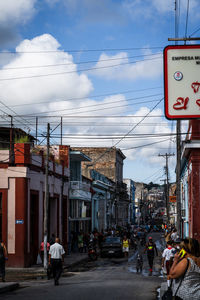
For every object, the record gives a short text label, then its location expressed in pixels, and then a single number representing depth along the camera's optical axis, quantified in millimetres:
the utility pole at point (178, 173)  25969
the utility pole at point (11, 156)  26281
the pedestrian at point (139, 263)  24188
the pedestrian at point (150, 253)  24781
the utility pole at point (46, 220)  24423
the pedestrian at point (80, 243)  38000
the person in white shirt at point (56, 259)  16844
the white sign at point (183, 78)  6566
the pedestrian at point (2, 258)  18062
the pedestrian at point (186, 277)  6027
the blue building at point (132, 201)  103206
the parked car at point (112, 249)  34719
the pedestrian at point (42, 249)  24980
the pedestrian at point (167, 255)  16188
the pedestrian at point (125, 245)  35125
